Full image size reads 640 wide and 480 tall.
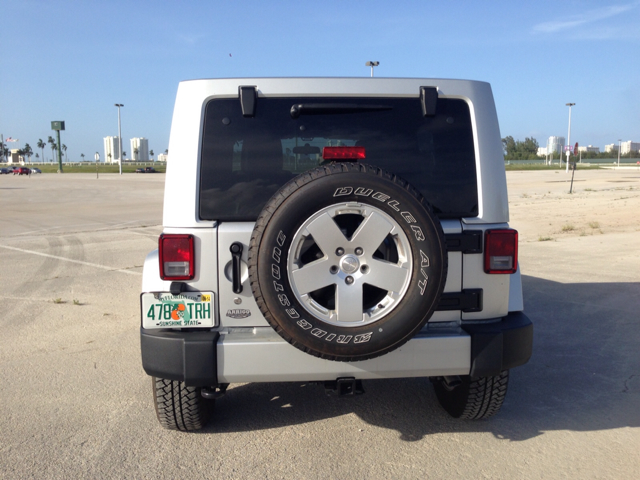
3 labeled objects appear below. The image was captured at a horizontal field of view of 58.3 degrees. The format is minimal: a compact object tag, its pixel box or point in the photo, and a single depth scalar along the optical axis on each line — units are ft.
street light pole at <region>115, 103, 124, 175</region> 250.37
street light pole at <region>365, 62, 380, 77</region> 76.28
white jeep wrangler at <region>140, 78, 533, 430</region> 9.48
